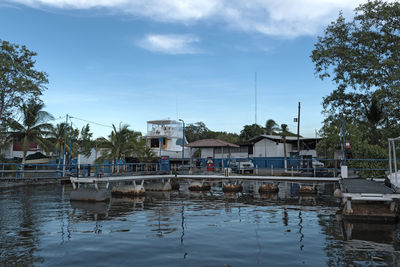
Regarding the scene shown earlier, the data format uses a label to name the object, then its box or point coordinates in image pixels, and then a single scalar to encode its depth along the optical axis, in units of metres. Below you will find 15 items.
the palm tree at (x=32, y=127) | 35.33
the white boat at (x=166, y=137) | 47.47
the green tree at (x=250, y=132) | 74.75
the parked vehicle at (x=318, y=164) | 38.28
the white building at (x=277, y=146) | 47.94
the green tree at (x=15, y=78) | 29.52
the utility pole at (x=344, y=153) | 20.09
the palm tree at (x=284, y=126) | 53.62
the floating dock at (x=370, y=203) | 11.66
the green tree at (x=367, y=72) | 22.97
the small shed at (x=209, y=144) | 41.17
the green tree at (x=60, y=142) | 38.66
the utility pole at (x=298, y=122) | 43.28
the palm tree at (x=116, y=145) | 34.97
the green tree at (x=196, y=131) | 80.94
